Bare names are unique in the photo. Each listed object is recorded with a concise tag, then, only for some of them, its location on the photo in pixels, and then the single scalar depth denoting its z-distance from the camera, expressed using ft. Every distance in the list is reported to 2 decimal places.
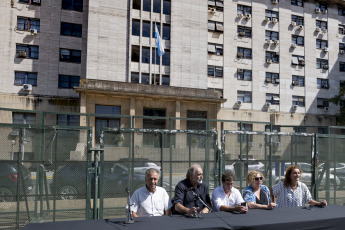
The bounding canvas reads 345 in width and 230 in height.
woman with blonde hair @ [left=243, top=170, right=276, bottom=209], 19.46
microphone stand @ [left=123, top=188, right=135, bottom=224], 13.49
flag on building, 91.61
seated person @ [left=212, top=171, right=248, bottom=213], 18.26
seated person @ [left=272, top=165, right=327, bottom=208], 20.35
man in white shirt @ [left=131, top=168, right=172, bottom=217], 17.49
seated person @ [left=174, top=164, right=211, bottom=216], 17.84
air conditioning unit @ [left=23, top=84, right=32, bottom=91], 95.11
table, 12.99
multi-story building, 97.35
